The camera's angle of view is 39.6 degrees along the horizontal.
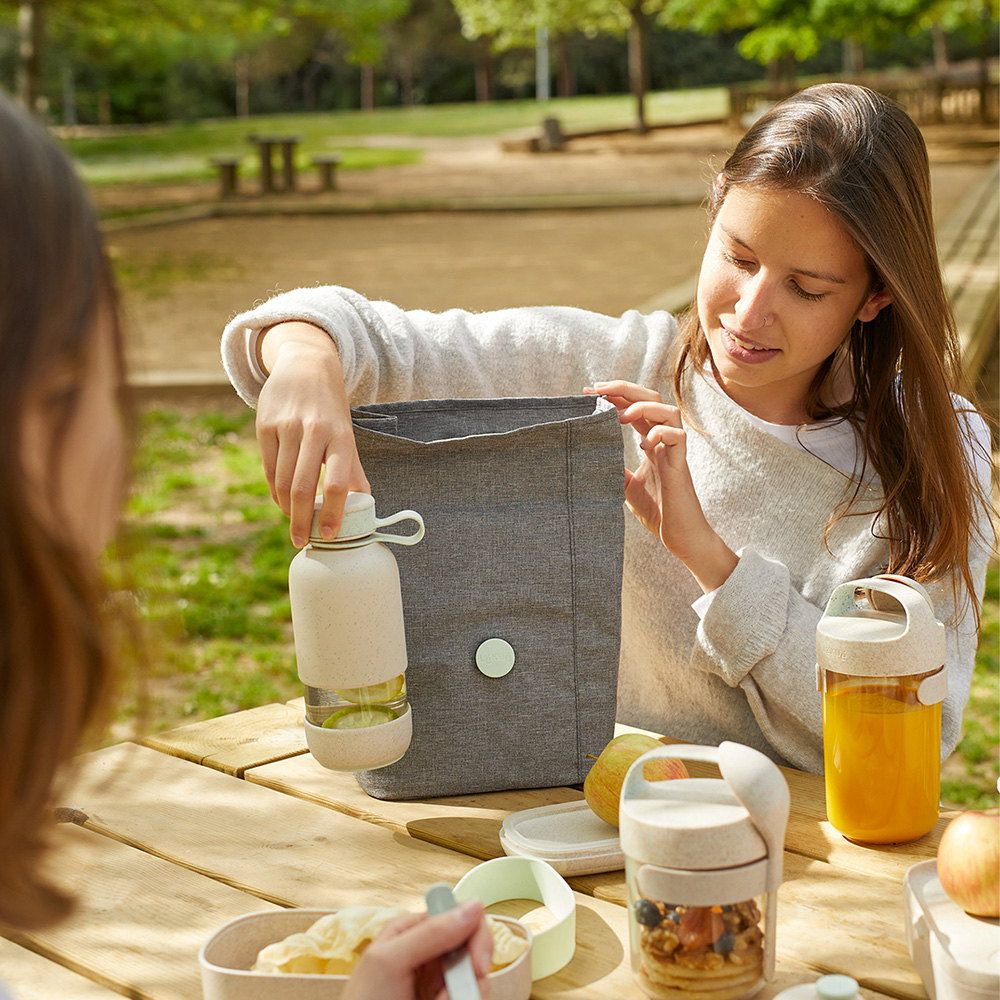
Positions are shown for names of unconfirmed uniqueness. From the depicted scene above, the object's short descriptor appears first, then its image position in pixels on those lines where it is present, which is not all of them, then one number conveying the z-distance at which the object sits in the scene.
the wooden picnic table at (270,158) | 18.53
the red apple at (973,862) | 1.18
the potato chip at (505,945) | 1.22
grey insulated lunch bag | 1.68
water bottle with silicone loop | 1.41
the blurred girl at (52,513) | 0.89
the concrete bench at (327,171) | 18.62
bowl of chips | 1.17
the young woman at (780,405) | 1.80
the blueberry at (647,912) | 1.20
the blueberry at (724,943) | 1.19
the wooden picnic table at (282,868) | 1.30
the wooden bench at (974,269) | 7.24
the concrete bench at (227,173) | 17.69
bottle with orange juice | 1.43
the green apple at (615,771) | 1.46
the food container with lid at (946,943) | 1.12
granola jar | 1.14
